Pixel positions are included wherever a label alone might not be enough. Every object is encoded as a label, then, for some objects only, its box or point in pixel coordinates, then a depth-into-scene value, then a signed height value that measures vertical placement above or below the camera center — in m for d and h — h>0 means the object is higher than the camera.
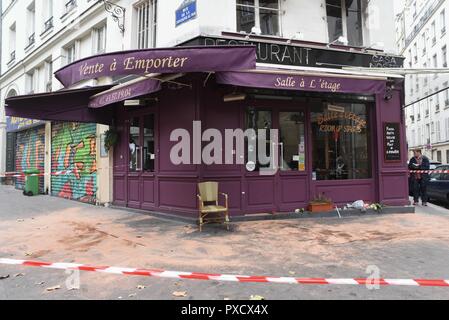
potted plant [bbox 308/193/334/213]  8.72 -0.85
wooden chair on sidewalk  7.39 -0.68
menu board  9.49 +0.68
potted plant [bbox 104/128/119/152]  10.43 +0.97
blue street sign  8.10 +3.62
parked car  11.86 -0.63
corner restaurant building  8.00 +1.20
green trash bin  14.32 -0.52
